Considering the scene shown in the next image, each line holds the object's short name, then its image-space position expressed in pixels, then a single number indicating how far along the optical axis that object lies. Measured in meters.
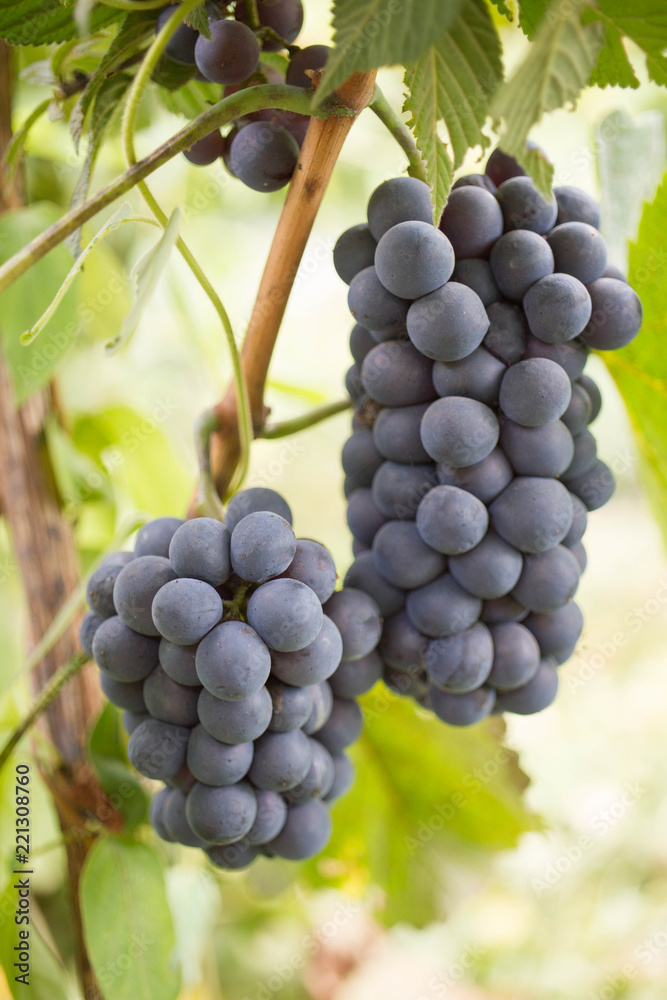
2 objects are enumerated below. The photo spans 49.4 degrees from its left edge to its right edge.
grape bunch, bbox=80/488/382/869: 0.35
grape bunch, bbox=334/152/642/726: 0.37
